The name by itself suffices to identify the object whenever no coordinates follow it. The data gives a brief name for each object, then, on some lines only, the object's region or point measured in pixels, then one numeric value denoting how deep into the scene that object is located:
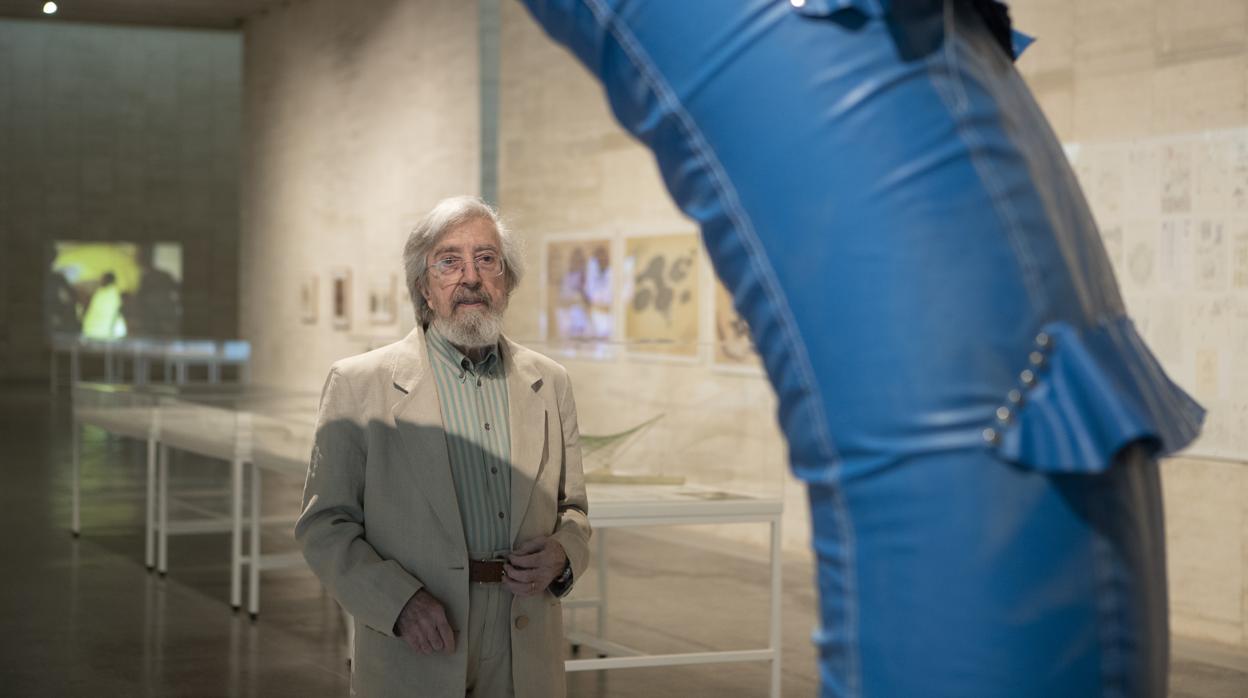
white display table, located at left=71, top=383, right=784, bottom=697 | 6.57
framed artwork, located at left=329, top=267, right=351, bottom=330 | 19.62
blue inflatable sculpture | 1.51
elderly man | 3.19
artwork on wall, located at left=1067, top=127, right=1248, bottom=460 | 7.92
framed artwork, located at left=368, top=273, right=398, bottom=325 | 18.25
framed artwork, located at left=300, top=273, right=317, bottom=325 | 20.78
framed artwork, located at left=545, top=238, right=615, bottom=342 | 13.04
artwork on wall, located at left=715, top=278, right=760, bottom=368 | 10.38
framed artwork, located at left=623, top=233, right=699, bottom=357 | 12.15
